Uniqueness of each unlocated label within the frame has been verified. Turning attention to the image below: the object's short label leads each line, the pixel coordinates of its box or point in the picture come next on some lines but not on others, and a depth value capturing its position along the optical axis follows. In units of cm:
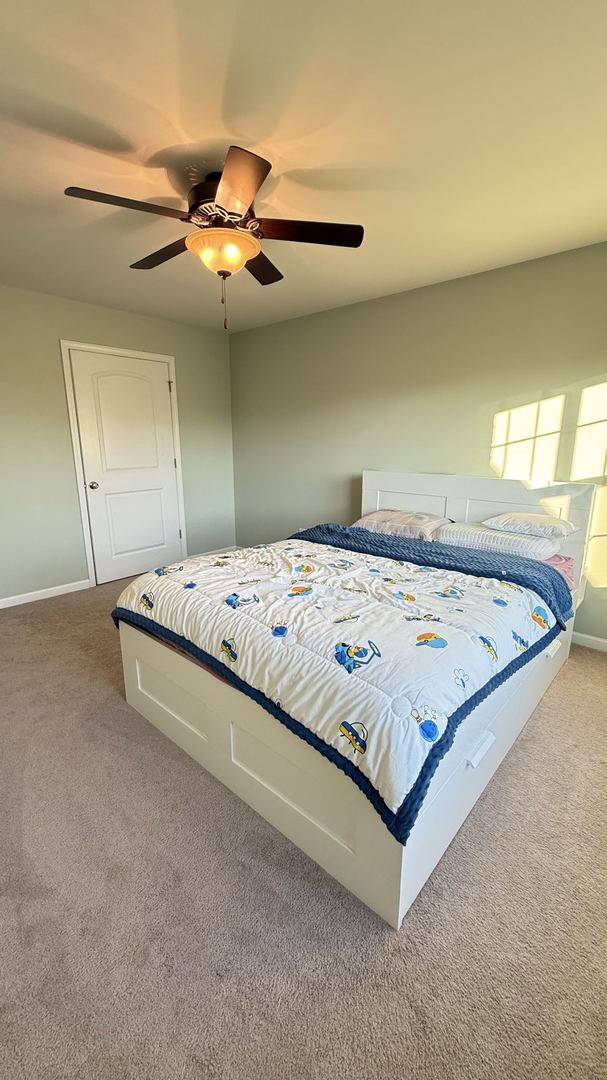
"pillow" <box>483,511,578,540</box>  277
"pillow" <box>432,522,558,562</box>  266
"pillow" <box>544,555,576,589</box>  266
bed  127
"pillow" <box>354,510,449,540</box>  316
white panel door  395
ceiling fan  156
